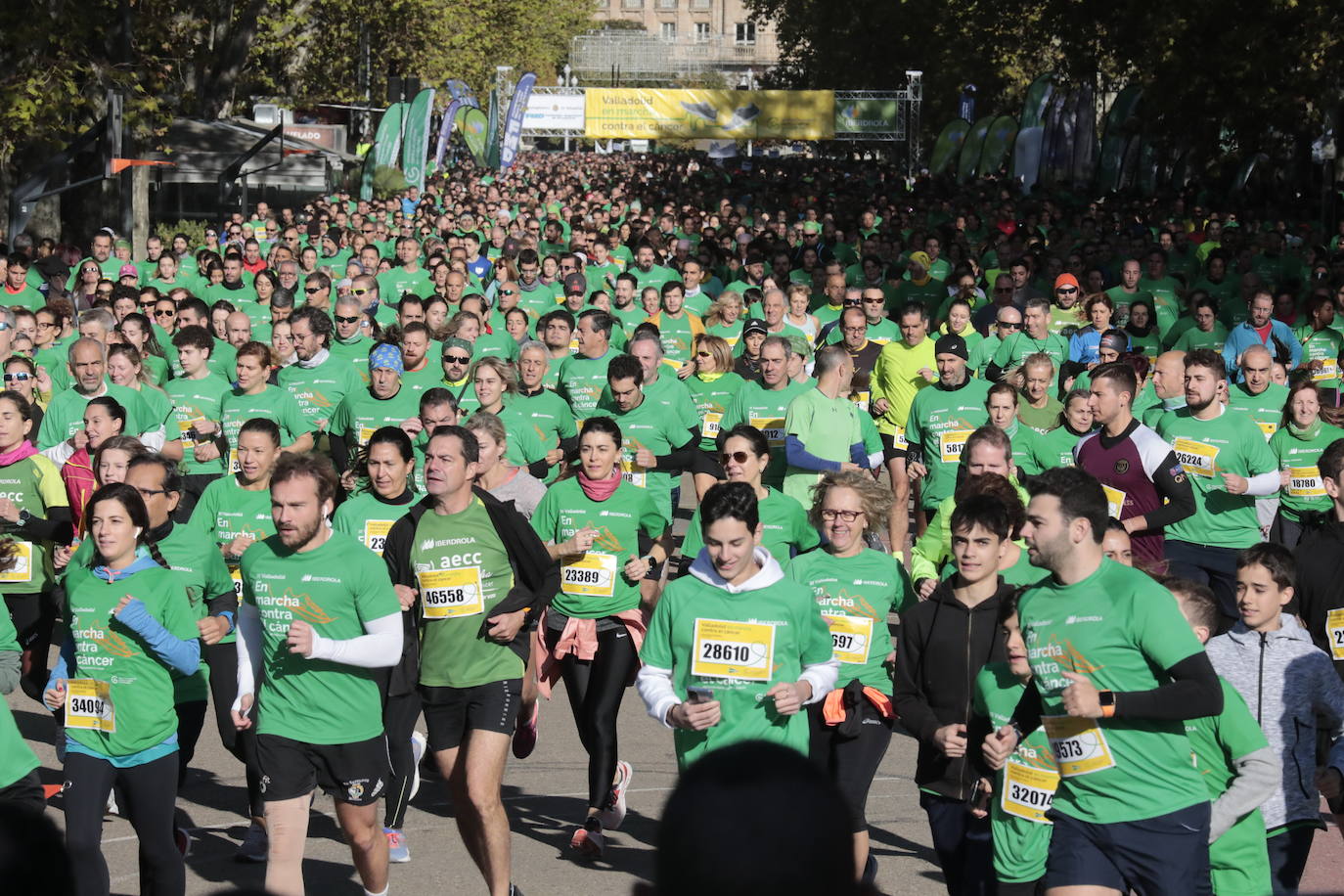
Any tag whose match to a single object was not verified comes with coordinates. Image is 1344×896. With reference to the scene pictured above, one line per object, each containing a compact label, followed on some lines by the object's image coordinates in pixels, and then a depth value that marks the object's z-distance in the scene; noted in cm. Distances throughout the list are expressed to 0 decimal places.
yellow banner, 5691
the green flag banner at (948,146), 4572
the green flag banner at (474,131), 5181
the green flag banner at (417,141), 3969
